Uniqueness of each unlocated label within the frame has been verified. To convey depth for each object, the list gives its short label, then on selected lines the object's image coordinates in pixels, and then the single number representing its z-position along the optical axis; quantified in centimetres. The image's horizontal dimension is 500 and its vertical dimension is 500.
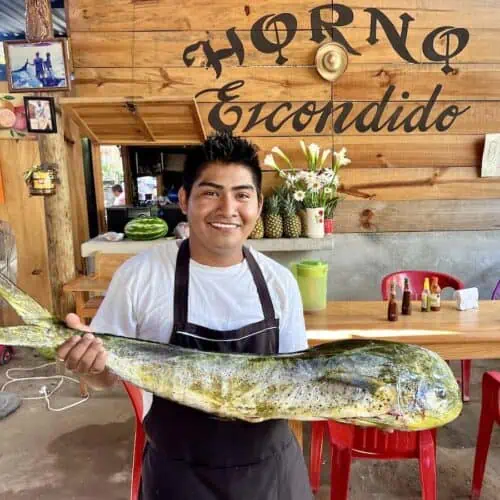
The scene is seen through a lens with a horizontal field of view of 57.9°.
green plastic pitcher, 295
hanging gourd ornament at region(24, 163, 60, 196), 395
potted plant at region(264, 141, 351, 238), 416
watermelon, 440
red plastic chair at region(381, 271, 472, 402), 379
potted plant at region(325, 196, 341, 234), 457
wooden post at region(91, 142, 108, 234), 487
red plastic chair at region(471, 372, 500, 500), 248
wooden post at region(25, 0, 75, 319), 414
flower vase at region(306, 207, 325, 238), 436
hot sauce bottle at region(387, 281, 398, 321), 293
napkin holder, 318
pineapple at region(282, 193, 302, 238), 440
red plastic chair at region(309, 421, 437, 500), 219
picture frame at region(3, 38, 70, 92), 377
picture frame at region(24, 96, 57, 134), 400
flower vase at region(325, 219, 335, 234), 461
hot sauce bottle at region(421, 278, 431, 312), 312
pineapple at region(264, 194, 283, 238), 438
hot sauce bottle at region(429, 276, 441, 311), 312
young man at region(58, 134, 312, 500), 141
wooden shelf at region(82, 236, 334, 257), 431
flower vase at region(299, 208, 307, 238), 446
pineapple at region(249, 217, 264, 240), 433
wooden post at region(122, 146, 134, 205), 670
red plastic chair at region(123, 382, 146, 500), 247
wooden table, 263
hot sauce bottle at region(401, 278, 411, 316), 305
